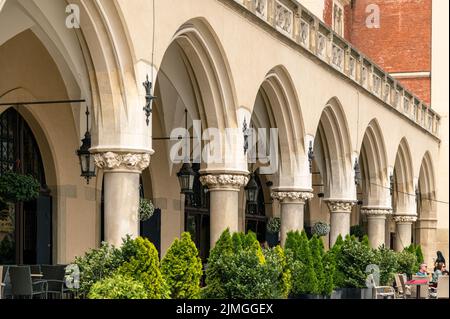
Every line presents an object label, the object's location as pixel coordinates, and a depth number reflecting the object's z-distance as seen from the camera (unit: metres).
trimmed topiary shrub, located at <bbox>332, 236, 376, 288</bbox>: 21.59
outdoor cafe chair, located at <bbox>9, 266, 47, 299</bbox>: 15.42
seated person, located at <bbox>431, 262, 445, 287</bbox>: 26.38
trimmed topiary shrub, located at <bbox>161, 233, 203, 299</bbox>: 14.70
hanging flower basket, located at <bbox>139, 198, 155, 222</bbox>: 21.83
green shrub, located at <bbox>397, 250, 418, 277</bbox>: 26.22
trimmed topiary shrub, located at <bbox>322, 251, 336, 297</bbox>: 19.92
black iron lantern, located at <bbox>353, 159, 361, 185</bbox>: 26.64
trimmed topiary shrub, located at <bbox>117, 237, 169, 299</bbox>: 13.36
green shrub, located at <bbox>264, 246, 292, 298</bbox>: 16.09
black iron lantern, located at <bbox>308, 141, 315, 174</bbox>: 22.88
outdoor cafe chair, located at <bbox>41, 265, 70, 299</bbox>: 17.15
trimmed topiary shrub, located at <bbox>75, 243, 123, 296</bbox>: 13.67
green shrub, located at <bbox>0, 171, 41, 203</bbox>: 17.55
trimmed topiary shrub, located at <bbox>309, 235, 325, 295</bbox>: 19.50
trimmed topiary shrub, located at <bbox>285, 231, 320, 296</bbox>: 18.81
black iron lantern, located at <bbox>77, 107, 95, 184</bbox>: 18.73
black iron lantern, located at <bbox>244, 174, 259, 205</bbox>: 24.66
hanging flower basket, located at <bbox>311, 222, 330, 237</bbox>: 31.94
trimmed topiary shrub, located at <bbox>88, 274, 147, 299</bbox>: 12.88
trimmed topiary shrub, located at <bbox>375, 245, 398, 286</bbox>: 22.78
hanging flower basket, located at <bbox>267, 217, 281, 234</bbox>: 29.86
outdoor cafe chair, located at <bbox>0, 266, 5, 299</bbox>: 15.64
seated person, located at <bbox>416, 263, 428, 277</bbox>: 25.25
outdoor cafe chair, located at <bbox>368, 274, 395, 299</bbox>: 21.14
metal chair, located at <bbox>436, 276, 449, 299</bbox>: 21.97
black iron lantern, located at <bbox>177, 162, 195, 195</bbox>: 21.39
